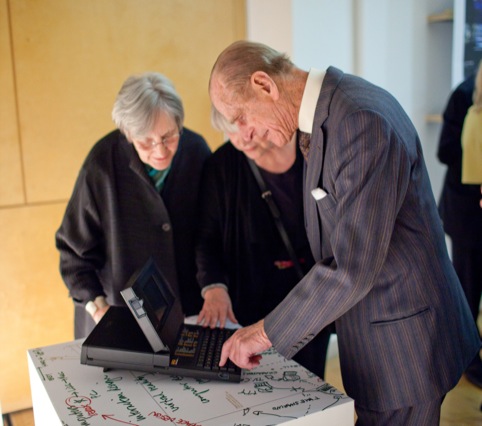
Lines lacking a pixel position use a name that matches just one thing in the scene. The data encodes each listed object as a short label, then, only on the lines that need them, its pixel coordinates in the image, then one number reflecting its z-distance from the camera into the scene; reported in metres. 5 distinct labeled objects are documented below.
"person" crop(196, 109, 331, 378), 1.91
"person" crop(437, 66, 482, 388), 2.94
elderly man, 1.23
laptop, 1.39
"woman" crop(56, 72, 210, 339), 1.86
